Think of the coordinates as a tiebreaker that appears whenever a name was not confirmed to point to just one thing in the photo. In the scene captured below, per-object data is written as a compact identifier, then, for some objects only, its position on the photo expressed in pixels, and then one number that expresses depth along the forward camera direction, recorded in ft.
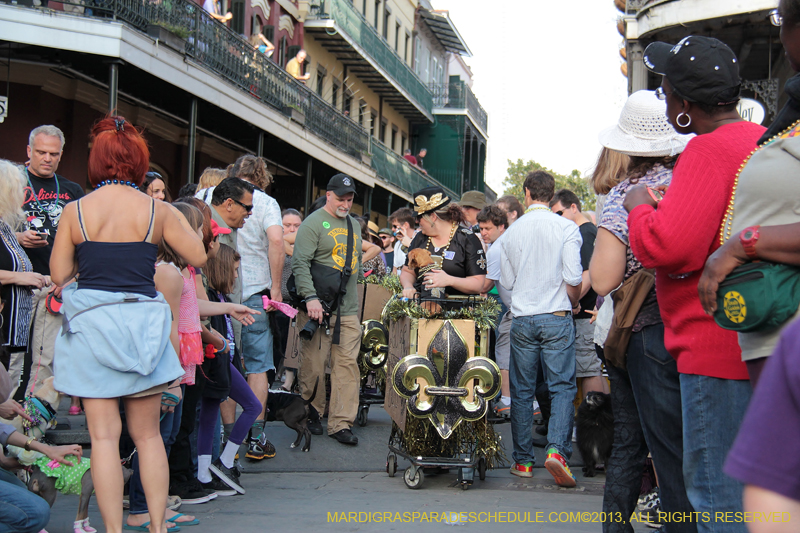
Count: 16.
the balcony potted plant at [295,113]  63.57
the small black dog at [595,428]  19.51
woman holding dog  20.68
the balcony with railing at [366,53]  86.99
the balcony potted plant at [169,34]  42.16
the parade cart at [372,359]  26.66
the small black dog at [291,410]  22.29
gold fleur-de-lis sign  19.39
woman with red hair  12.47
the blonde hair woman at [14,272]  17.31
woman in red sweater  8.55
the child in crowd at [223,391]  17.67
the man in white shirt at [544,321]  20.24
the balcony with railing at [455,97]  136.46
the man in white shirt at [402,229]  37.51
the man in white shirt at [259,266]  22.80
